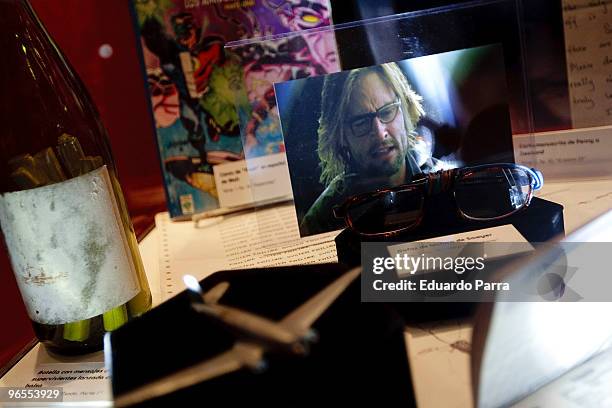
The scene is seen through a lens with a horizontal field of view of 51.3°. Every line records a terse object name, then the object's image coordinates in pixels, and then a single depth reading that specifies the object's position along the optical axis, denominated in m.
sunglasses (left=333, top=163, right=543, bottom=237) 0.48
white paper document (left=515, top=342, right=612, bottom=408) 0.36
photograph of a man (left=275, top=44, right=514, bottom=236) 0.53
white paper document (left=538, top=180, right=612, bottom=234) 0.55
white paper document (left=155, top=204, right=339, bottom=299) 0.57
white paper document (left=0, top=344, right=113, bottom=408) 0.46
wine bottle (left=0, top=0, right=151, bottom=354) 0.47
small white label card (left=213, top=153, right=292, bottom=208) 0.65
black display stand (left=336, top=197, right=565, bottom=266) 0.46
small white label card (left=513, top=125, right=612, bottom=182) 0.63
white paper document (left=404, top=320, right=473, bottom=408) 0.39
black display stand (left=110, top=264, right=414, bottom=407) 0.28
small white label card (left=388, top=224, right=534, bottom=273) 0.44
